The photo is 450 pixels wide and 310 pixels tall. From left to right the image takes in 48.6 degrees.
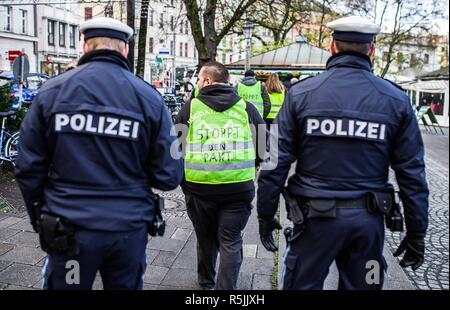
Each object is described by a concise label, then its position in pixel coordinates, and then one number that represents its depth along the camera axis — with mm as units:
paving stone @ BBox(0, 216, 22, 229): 5754
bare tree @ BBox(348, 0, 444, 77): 23908
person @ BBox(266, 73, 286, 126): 10234
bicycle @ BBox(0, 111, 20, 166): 8484
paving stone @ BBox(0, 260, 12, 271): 4375
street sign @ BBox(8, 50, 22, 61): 17850
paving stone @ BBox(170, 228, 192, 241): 5512
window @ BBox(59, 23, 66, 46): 47594
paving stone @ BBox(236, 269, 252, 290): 4133
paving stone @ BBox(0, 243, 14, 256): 4805
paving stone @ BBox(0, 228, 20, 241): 5285
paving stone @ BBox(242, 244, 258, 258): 4973
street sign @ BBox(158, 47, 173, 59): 21766
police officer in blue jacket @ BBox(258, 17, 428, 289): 2650
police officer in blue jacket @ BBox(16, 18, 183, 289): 2420
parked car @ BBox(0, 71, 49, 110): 18981
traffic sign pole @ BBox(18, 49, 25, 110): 11514
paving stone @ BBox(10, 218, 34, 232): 5586
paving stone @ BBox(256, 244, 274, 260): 4902
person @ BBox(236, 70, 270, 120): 9320
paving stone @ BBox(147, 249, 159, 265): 4753
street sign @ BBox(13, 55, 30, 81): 11485
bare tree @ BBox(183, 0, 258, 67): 14367
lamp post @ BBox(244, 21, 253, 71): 16398
